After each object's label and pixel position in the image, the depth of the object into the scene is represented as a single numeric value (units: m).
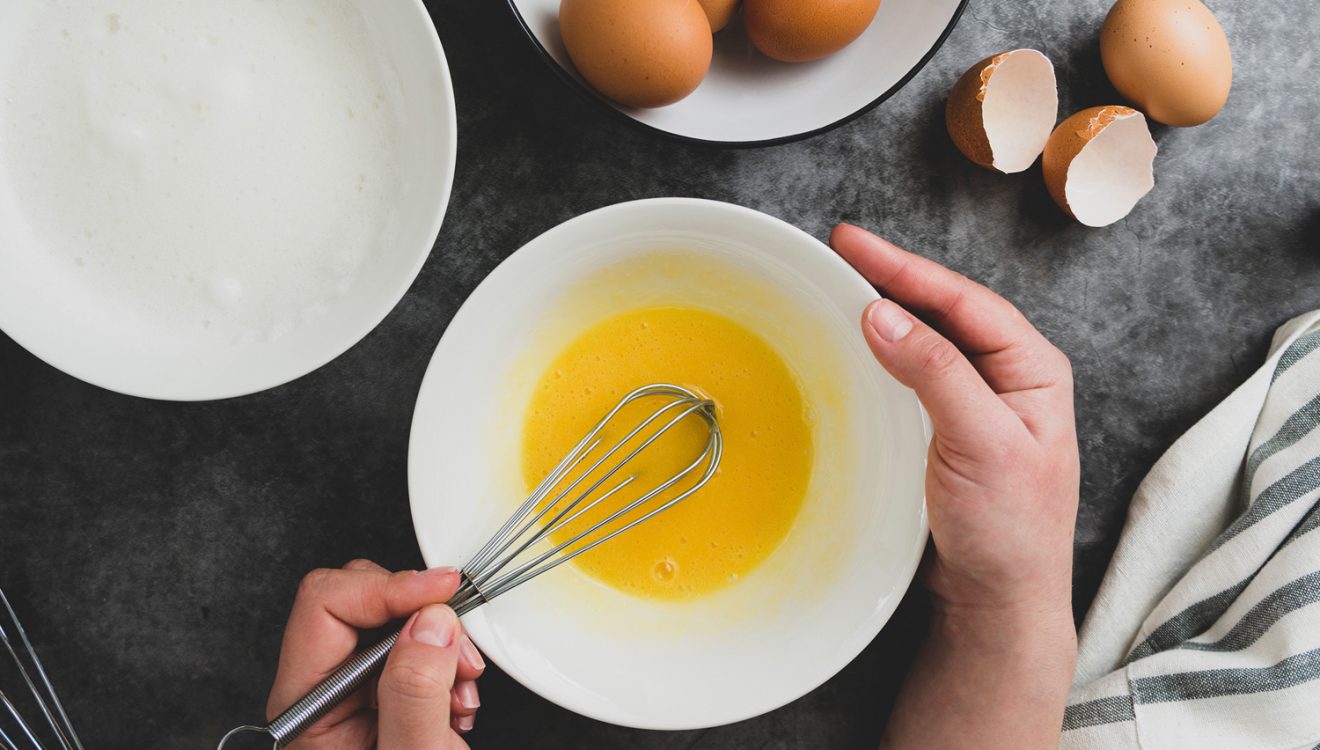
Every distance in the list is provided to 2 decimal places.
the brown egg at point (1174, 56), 0.58
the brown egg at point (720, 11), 0.56
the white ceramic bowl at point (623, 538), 0.55
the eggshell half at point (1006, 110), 0.58
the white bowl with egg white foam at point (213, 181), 0.53
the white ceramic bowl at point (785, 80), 0.56
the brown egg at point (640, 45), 0.54
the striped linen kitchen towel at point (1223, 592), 0.59
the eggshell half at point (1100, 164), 0.58
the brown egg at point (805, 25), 0.55
